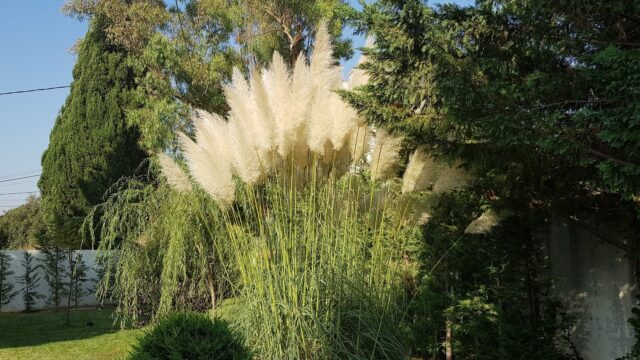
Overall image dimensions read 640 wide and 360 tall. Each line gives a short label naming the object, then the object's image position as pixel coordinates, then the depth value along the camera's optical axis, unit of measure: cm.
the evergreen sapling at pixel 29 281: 1232
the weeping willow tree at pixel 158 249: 632
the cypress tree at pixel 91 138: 1598
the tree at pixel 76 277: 1214
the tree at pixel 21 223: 2542
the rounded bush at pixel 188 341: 277
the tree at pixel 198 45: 1190
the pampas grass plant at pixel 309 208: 332
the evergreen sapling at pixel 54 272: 1200
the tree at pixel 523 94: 241
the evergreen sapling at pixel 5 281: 1191
